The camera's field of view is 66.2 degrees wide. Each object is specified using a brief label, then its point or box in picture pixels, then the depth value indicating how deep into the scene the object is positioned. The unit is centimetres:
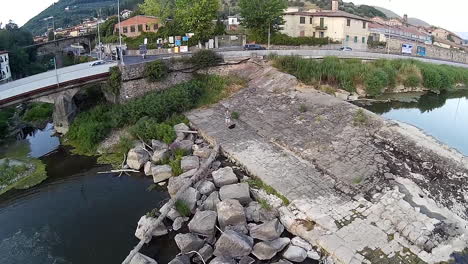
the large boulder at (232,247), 1420
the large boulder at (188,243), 1470
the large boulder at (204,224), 1556
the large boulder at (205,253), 1434
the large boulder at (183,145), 2347
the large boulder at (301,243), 1449
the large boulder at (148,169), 2224
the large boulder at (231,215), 1576
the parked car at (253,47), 4359
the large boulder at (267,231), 1502
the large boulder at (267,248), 1420
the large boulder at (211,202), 1736
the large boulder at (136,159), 2291
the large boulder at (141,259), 1377
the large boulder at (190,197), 1759
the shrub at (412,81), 4122
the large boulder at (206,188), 1858
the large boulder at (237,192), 1742
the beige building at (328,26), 5377
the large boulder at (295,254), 1399
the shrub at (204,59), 3284
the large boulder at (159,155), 2259
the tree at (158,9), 5803
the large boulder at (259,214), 1641
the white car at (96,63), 3375
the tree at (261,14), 4675
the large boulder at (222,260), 1357
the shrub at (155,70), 3016
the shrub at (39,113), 3528
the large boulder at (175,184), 1917
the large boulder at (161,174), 2122
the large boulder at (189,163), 2109
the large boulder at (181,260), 1372
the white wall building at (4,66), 5035
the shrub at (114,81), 2888
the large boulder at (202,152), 2264
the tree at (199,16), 4369
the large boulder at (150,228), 1591
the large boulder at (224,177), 1902
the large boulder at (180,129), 2516
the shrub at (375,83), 3716
